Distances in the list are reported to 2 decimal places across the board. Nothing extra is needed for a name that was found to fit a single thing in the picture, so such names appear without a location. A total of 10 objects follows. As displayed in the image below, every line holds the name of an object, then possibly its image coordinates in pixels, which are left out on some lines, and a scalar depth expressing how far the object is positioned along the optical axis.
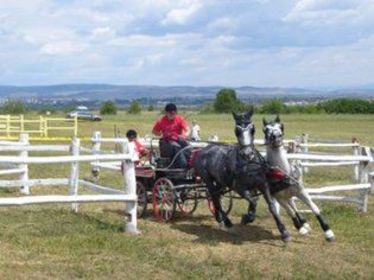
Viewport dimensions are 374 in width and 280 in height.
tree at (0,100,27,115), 94.00
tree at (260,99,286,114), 108.25
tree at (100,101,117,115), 125.06
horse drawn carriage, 11.55
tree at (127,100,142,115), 129.00
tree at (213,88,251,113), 116.50
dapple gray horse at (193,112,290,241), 9.84
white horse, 9.82
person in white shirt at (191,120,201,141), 28.25
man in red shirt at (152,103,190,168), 11.84
